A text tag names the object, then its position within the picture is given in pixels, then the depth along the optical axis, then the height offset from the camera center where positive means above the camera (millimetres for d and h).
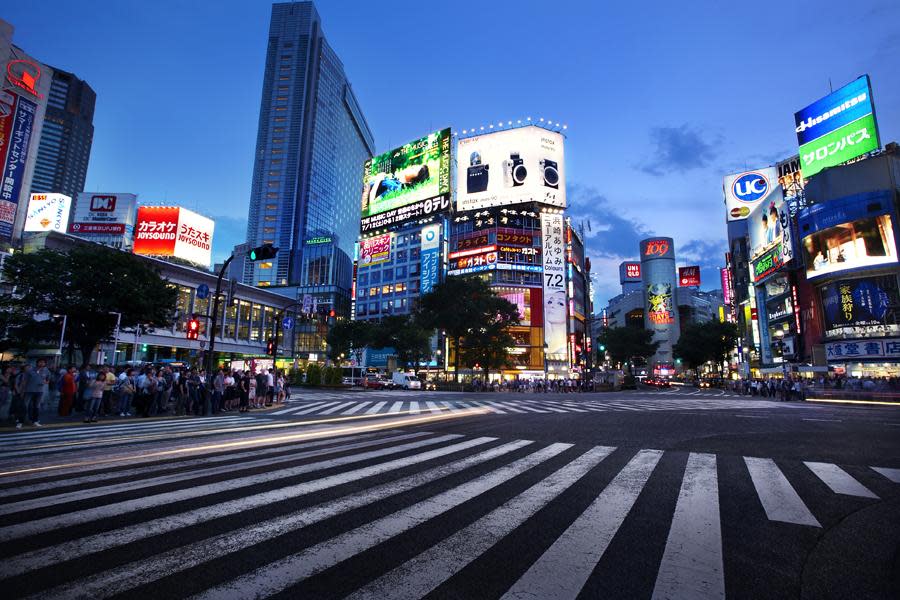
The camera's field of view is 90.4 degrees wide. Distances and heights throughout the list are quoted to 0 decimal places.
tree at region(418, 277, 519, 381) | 51562 +7163
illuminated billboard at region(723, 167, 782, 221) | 75125 +31265
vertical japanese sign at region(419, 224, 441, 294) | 80750 +20403
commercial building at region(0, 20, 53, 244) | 40094 +21805
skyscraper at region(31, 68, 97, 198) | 164125 +84474
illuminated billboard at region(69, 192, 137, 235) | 63094 +21563
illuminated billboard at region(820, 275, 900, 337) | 45656 +7157
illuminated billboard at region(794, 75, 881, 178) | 47719 +27783
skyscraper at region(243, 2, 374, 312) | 135750 +67904
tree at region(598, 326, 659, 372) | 90500 +5989
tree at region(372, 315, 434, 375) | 59219 +4204
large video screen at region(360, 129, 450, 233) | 79375 +34460
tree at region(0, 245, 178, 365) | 31438 +5350
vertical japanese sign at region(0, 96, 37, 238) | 40156 +18175
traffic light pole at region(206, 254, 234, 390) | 16812 +951
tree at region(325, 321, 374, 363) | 66562 +4779
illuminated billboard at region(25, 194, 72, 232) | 49875 +16576
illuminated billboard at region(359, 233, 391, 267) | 88869 +23549
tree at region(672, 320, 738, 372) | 80250 +5732
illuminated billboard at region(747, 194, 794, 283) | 57844 +18712
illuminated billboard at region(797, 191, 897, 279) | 45906 +15111
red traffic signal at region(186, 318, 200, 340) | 20750 +1703
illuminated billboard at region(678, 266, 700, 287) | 139500 +29742
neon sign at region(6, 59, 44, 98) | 41116 +26855
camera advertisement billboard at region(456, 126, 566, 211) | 75188 +33801
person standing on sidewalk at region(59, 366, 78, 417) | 14789 -950
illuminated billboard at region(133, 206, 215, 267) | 53812 +16092
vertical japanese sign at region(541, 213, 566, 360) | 75312 +14322
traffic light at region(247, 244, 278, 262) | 14567 +3737
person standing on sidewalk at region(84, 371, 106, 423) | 13704 -936
